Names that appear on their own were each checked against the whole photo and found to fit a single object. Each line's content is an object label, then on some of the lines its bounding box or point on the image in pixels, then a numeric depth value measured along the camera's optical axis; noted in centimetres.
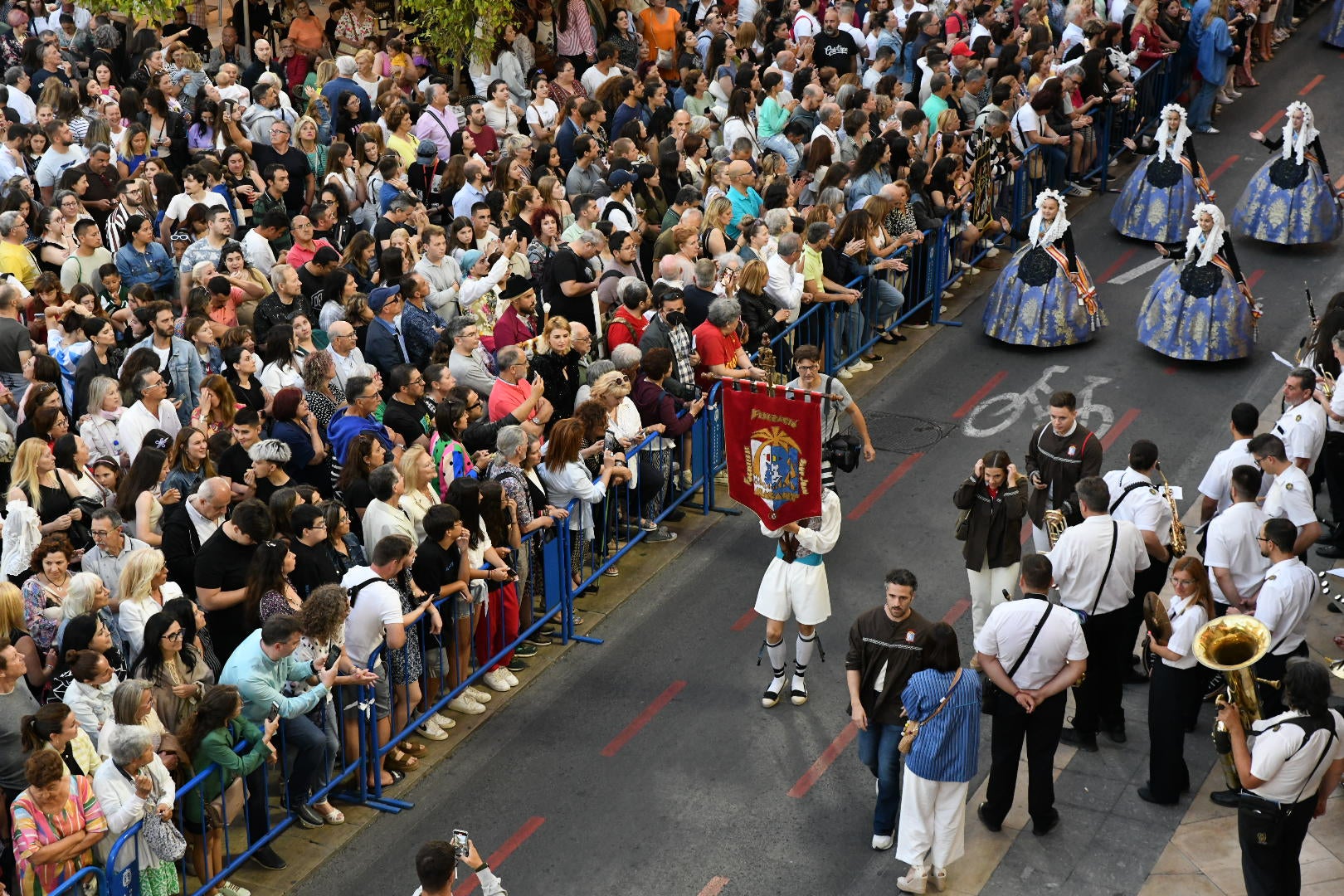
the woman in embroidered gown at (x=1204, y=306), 1734
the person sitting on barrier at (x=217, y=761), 969
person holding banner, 1208
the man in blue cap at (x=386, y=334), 1420
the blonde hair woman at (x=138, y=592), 1038
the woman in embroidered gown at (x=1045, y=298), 1786
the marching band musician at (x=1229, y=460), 1270
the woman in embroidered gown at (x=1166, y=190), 1998
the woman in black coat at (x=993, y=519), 1216
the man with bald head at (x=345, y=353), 1339
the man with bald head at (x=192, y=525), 1120
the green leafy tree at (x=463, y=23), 2138
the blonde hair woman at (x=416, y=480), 1191
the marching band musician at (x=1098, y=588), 1147
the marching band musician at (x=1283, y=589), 1112
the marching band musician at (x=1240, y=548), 1180
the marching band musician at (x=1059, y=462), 1296
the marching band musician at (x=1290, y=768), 941
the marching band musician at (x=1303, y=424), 1338
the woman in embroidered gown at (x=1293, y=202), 2020
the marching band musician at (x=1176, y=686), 1073
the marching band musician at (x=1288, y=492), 1236
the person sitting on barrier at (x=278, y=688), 1008
